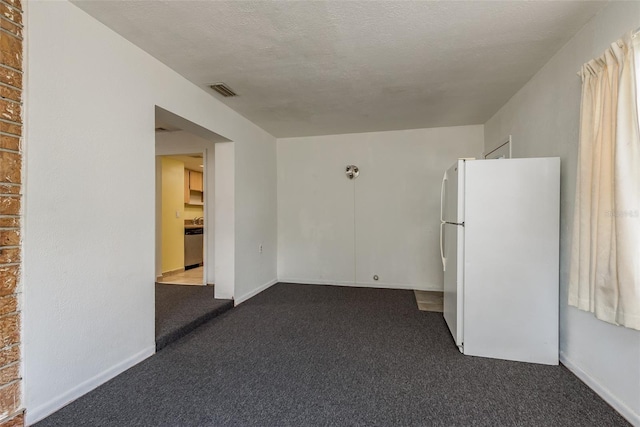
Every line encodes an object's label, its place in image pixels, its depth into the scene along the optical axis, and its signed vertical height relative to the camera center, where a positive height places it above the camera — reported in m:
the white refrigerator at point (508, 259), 2.28 -0.37
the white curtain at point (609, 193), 1.53 +0.10
